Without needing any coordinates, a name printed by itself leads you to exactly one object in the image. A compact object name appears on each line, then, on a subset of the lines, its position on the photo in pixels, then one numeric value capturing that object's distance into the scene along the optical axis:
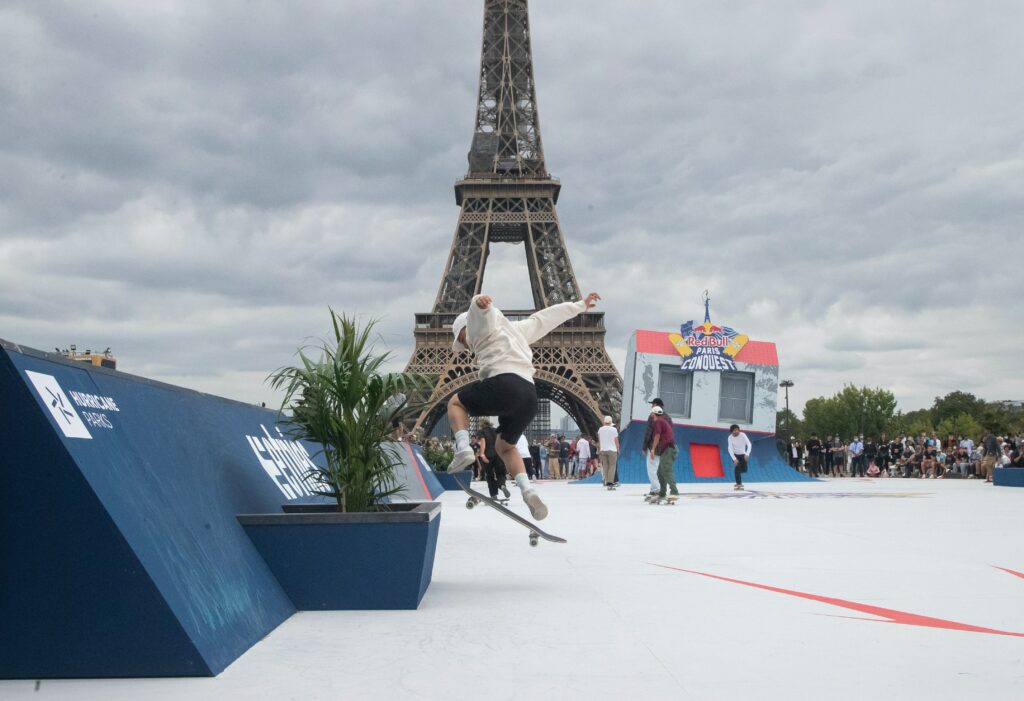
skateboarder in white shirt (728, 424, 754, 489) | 20.42
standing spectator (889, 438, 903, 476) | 35.12
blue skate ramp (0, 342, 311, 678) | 3.09
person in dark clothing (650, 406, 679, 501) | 14.82
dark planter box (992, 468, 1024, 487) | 22.30
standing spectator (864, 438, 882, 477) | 33.84
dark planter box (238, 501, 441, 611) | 4.47
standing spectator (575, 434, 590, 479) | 31.59
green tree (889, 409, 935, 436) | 90.19
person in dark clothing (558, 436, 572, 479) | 40.16
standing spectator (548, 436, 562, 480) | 37.59
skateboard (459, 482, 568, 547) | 6.01
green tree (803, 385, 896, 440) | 90.12
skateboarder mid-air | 5.62
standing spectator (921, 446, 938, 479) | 32.44
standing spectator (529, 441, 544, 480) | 32.03
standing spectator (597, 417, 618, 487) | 22.55
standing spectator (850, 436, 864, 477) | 32.53
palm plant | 4.99
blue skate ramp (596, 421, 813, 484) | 26.66
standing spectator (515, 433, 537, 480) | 20.56
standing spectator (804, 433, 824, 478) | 32.22
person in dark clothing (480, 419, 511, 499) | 16.09
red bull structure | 26.84
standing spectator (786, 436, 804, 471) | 32.76
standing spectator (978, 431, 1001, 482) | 25.61
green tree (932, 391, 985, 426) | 97.62
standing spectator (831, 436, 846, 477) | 34.02
